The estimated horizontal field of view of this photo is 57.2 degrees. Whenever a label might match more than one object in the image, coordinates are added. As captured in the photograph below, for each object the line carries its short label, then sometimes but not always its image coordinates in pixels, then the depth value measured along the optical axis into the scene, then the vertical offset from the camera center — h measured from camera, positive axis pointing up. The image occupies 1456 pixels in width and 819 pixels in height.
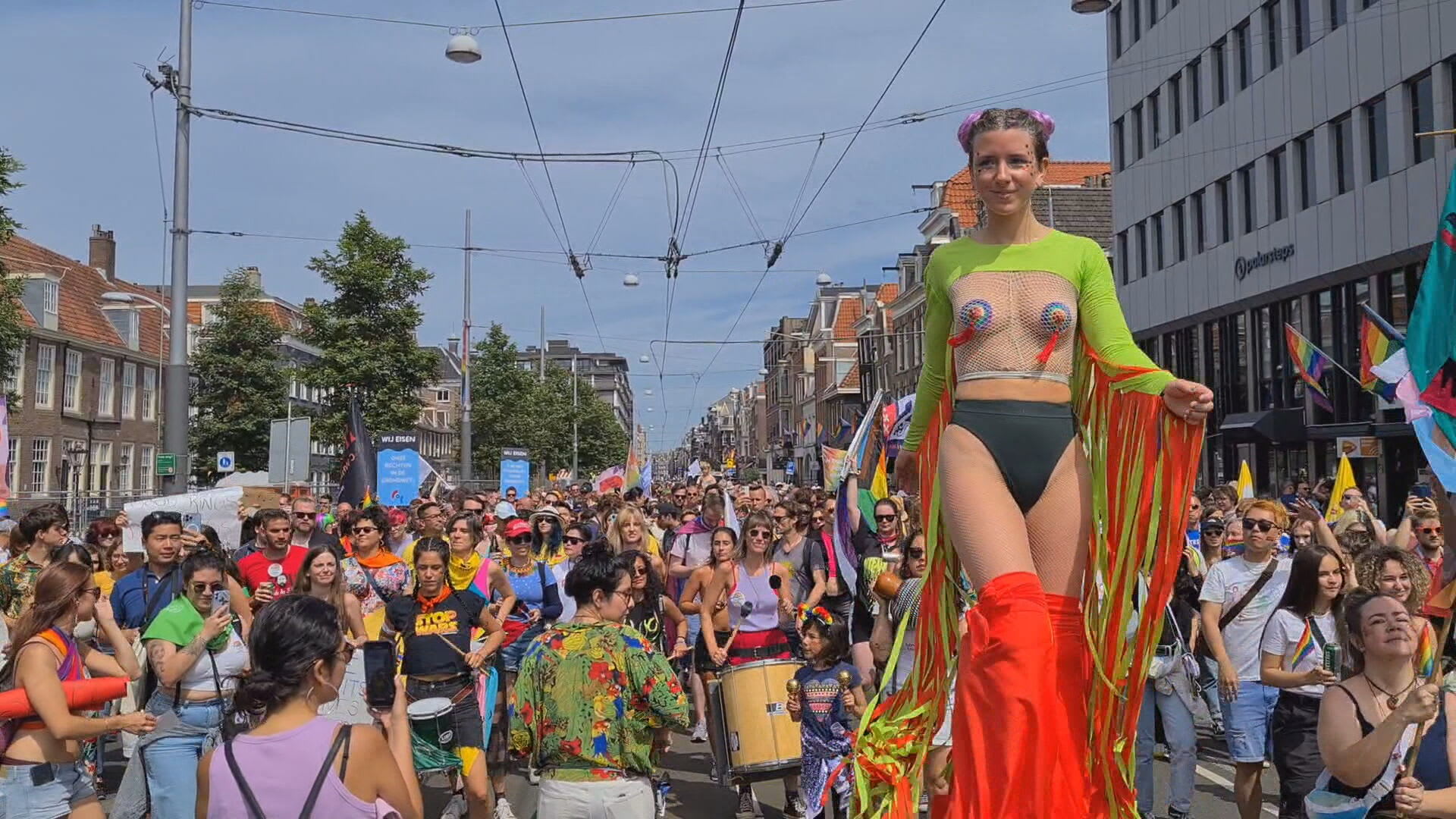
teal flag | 7.09 +0.85
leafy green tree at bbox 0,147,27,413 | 19.00 +2.77
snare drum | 6.89 -1.28
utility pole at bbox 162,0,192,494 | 14.85 +2.36
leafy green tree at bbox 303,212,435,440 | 32.66 +3.98
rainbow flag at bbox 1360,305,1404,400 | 12.55 +1.50
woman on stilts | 3.60 +0.04
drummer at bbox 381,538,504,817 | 7.21 -0.81
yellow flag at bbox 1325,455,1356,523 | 12.59 +0.08
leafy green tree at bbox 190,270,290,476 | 43.28 +3.51
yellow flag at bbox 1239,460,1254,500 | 14.24 +0.11
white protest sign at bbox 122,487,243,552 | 12.23 -0.16
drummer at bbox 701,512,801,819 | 8.94 -0.75
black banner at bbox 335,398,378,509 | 17.62 +0.32
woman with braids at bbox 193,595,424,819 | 3.37 -0.67
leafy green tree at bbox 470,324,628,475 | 55.62 +3.50
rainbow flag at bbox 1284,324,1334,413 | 19.30 +1.97
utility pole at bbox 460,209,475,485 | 33.72 +1.72
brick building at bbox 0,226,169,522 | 40.91 +3.68
